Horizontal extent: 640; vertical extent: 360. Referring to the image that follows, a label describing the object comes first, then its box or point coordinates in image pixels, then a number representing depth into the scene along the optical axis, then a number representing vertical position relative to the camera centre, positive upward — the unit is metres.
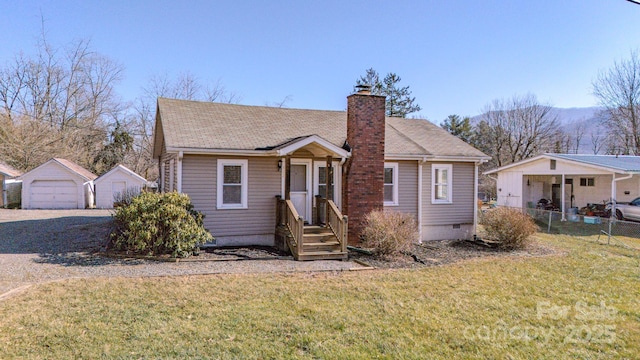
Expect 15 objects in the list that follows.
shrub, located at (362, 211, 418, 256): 9.28 -1.36
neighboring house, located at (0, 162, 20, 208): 22.11 -0.56
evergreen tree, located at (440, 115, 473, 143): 41.31 +5.79
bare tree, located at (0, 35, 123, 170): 27.62 +5.56
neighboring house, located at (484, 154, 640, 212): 18.19 +0.01
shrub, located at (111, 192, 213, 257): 8.56 -1.15
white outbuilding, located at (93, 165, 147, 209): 22.75 -0.50
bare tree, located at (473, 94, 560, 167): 37.66 +5.00
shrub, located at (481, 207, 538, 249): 10.91 -1.38
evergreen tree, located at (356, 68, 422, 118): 35.38 +8.17
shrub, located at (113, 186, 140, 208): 9.57 -0.61
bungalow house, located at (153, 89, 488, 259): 9.93 +0.08
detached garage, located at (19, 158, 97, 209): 21.73 -0.64
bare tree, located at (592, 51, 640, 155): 31.62 +5.54
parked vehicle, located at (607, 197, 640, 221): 17.34 -1.33
